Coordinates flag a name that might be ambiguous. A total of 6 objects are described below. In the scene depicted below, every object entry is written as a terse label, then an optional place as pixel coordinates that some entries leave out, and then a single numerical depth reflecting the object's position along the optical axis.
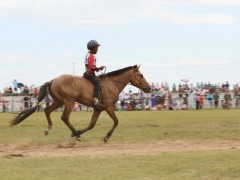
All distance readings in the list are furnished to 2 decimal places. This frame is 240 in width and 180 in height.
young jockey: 15.19
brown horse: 15.02
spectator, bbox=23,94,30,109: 41.30
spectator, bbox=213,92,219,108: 44.56
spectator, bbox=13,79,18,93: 43.31
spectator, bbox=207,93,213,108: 44.69
